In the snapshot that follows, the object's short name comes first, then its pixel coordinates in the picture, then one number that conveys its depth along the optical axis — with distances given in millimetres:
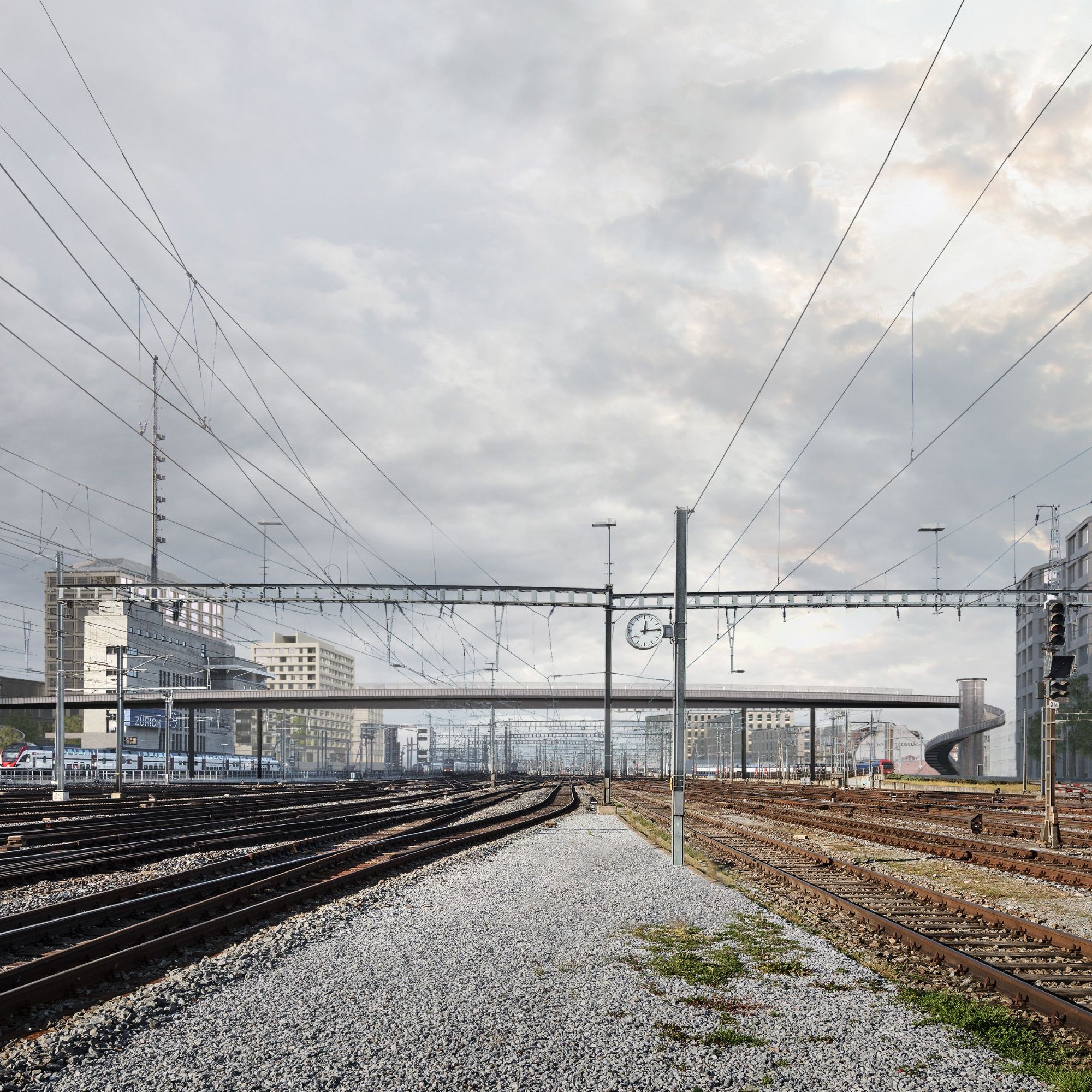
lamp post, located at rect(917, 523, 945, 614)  38906
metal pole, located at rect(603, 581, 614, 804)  41594
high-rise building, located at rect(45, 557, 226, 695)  130375
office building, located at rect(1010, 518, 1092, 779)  92250
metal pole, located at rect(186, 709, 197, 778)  90750
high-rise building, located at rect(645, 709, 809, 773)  119256
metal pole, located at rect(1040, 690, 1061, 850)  23125
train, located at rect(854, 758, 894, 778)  96012
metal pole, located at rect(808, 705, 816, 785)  89894
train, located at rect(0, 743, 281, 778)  91875
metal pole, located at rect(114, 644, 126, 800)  53781
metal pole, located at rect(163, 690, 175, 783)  71312
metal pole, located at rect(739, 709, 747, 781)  99500
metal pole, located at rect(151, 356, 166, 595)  65562
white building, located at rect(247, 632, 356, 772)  156875
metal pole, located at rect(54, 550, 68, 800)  37969
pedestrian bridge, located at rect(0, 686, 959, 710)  97375
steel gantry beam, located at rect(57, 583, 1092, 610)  40688
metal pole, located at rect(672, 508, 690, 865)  20391
